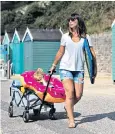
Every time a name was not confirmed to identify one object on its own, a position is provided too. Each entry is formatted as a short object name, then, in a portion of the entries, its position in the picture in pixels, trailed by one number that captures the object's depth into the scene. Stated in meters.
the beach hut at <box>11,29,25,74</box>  25.45
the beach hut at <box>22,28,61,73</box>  23.26
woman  7.36
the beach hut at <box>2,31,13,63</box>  27.03
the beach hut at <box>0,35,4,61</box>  27.84
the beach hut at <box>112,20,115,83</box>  16.97
